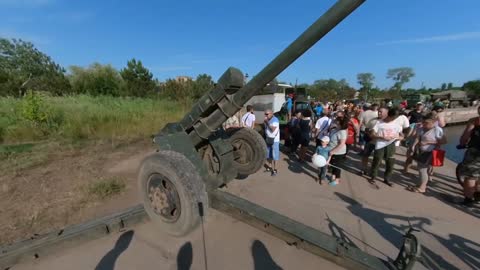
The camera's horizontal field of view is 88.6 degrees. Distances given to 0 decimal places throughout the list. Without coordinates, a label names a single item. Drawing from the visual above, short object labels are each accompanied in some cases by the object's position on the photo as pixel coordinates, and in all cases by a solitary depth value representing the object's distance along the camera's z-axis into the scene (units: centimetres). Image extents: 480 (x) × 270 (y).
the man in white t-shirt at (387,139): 452
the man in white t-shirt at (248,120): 706
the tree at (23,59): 4297
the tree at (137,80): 2133
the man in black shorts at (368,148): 520
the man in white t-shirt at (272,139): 559
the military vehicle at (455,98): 3349
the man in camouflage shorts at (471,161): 365
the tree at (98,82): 2180
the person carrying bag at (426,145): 427
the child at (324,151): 485
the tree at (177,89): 2098
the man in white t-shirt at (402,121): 476
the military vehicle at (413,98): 3002
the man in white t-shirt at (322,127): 573
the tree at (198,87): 2261
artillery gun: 214
